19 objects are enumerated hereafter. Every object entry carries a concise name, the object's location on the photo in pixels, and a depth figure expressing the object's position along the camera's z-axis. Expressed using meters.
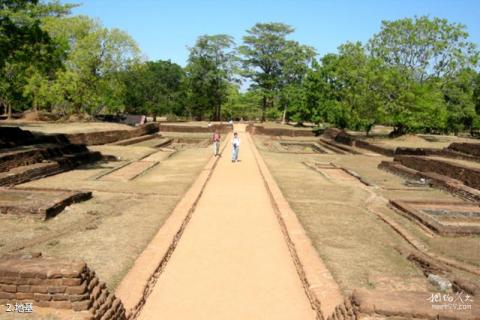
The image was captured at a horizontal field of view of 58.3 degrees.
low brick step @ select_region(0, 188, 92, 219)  8.59
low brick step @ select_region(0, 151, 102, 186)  11.99
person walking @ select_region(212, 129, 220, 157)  20.08
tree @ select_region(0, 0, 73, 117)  14.20
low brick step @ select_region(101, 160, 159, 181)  13.94
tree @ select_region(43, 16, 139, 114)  33.78
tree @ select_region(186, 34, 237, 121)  49.50
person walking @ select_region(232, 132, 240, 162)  18.58
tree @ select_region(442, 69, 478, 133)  29.69
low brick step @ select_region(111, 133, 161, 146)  26.34
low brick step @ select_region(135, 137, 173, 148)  27.57
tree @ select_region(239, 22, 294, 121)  48.66
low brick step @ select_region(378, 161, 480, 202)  12.30
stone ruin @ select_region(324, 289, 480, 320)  4.09
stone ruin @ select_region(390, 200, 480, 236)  8.60
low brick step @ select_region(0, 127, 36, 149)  15.84
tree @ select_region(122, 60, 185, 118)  46.97
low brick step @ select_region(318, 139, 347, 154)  26.93
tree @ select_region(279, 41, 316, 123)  47.34
